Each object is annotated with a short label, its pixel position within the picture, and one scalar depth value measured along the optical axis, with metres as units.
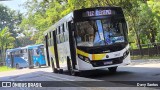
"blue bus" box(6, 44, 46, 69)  45.56
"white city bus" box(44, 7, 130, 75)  15.91
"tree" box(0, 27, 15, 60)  57.41
